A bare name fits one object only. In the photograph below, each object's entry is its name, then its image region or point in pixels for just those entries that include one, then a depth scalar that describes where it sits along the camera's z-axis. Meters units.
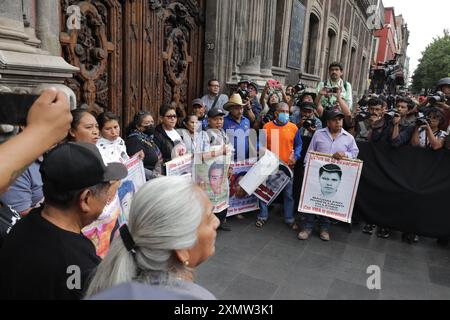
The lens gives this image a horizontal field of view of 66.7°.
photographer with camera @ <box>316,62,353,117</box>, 5.27
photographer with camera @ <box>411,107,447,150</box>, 4.45
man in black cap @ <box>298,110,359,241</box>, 4.48
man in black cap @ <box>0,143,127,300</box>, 1.27
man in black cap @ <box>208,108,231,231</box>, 4.55
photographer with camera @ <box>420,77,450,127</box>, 4.65
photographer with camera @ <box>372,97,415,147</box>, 4.62
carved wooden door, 4.79
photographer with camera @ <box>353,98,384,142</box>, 4.92
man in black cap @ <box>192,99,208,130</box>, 5.18
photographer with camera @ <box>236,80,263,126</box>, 5.69
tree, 43.94
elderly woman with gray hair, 1.05
